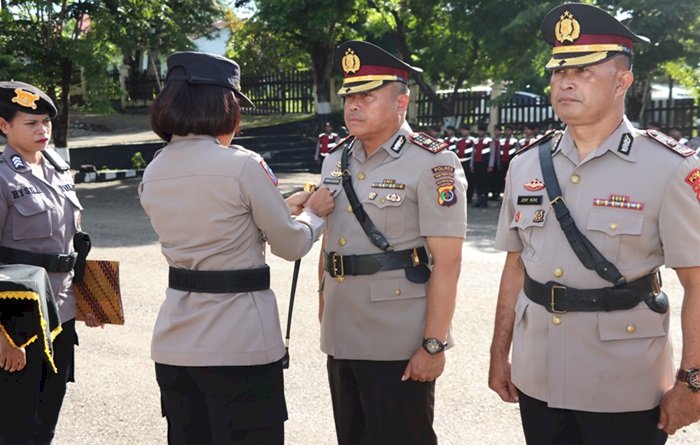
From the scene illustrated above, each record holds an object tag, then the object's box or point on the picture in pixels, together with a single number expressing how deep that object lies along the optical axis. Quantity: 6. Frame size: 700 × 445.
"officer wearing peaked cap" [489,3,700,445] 2.51
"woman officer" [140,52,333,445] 2.76
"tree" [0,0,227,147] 14.96
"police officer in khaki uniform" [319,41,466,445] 3.07
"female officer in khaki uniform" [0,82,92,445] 3.43
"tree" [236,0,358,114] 19.69
